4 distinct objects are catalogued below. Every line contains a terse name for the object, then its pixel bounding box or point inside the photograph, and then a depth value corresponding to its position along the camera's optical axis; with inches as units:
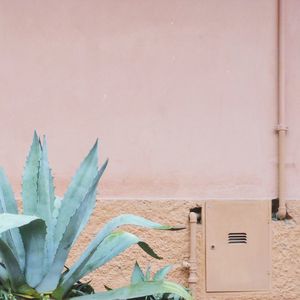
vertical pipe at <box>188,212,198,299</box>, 167.9
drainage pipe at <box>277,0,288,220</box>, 173.6
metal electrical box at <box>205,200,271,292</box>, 170.9
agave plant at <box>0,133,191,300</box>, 90.8
